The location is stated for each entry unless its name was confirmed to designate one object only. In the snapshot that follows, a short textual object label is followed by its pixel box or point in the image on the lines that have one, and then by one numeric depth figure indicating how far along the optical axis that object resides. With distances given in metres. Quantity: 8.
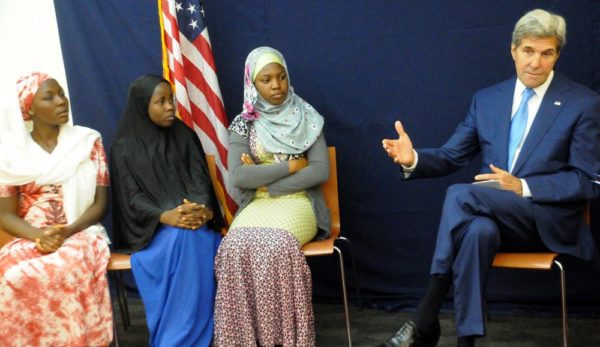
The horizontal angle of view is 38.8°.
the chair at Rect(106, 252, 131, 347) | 3.90
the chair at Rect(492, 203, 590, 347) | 3.37
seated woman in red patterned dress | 3.74
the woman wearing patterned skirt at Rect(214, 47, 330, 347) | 3.80
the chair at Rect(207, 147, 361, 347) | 4.21
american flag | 4.57
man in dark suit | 3.39
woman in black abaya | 3.87
